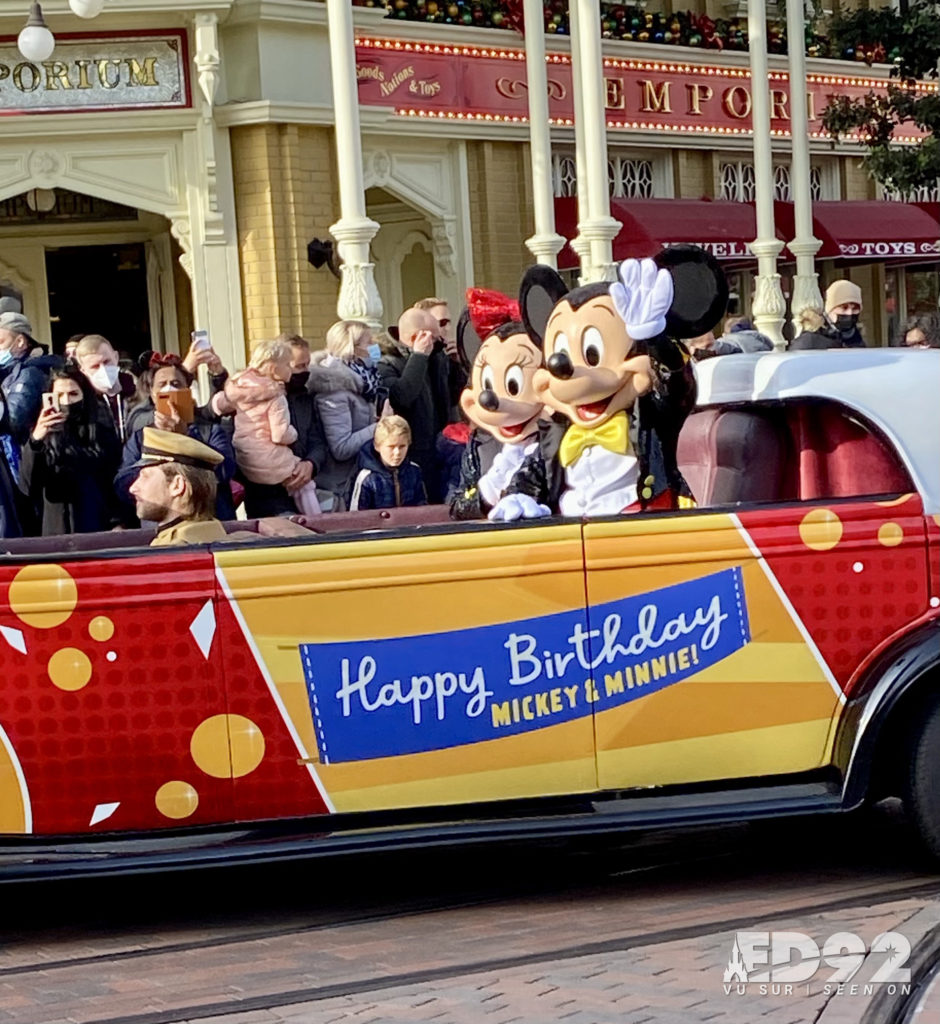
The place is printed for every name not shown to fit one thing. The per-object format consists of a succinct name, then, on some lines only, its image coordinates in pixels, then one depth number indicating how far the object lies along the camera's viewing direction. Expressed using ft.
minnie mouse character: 20.94
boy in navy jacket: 28.35
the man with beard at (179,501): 19.54
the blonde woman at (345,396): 30.09
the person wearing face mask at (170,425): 27.20
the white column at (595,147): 55.98
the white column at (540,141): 57.16
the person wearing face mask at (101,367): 29.91
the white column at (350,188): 48.03
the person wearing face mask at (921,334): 44.88
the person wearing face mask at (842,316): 39.58
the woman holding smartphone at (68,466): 27.89
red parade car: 18.19
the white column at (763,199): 65.92
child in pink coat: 28.09
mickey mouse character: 20.10
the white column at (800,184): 68.18
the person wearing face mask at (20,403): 28.81
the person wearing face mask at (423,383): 32.01
